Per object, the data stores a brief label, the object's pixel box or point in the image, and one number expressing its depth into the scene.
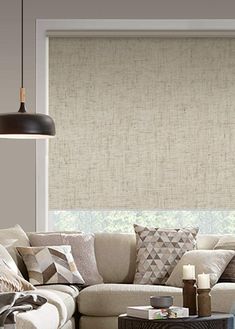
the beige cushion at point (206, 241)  6.89
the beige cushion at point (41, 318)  4.15
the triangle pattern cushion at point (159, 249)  6.69
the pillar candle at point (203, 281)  5.11
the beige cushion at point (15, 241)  6.60
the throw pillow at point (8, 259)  6.04
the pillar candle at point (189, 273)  5.21
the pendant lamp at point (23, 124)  5.21
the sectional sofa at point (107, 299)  5.98
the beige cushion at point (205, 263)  6.32
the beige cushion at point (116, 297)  6.09
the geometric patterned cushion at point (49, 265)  6.44
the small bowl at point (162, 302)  5.00
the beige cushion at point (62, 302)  5.10
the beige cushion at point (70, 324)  5.63
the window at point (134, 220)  7.76
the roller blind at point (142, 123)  7.73
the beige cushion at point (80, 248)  6.75
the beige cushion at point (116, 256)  6.89
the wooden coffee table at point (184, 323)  4.83
